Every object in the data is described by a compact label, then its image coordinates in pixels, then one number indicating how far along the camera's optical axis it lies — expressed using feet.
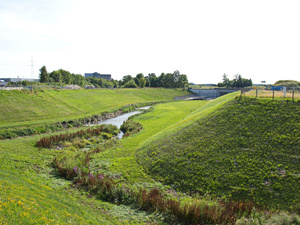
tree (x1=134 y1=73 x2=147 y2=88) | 490.90
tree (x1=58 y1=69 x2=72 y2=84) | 410.31
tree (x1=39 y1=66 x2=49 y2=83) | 329.72
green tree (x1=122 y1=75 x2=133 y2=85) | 583.95
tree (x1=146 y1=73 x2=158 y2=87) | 540.27
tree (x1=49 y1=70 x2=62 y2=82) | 372.89
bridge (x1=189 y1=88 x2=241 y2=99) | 375.21
